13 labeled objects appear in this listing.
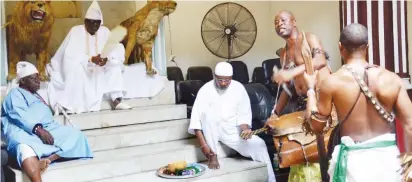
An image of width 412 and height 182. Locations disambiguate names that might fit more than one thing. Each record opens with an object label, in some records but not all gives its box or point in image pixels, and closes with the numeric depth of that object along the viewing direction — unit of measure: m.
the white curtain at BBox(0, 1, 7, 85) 4.56
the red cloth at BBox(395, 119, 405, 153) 3.87
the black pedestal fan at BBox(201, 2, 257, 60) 7.79
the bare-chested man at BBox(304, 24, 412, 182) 2.13
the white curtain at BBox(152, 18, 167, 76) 5.57
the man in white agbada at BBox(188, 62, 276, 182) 4.24
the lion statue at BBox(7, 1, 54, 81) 4.64
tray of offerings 3.79
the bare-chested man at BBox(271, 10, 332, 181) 3.09
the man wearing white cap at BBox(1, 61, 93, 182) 3.55
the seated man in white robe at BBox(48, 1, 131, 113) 4.75
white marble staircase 3.77
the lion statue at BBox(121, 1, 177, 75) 5.27
